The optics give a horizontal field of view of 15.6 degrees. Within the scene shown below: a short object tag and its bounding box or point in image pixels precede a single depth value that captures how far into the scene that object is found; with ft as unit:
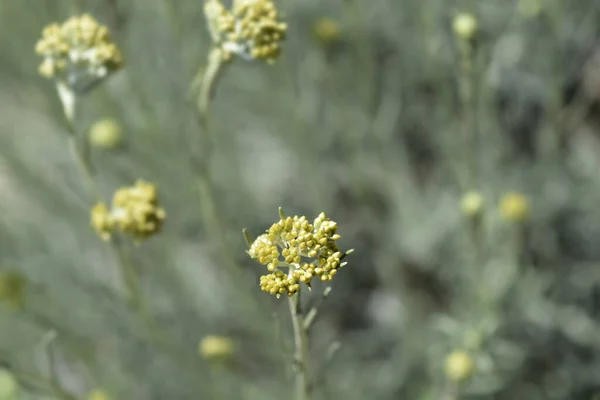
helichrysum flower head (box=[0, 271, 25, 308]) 2.73
